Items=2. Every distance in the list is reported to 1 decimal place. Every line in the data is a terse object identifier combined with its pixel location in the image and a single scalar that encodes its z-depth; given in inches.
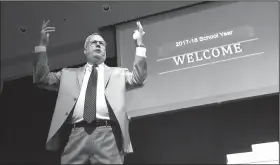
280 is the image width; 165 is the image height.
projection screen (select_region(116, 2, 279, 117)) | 123.6
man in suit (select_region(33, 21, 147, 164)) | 63.1
